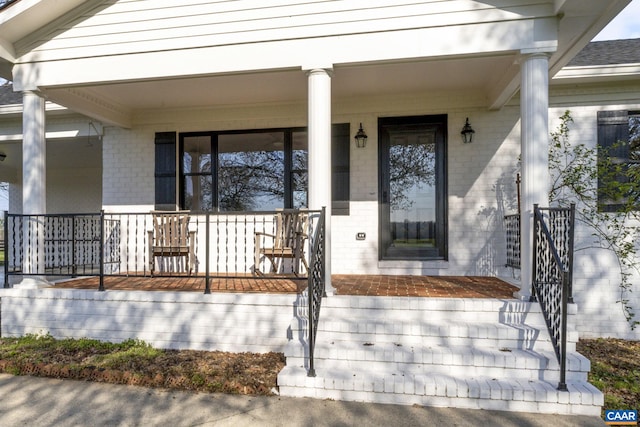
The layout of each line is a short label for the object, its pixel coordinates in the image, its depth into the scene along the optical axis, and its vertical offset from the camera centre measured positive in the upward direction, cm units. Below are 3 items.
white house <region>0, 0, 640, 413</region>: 397 +147
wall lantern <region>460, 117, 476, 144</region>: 556 +113
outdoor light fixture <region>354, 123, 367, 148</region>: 577 +109
